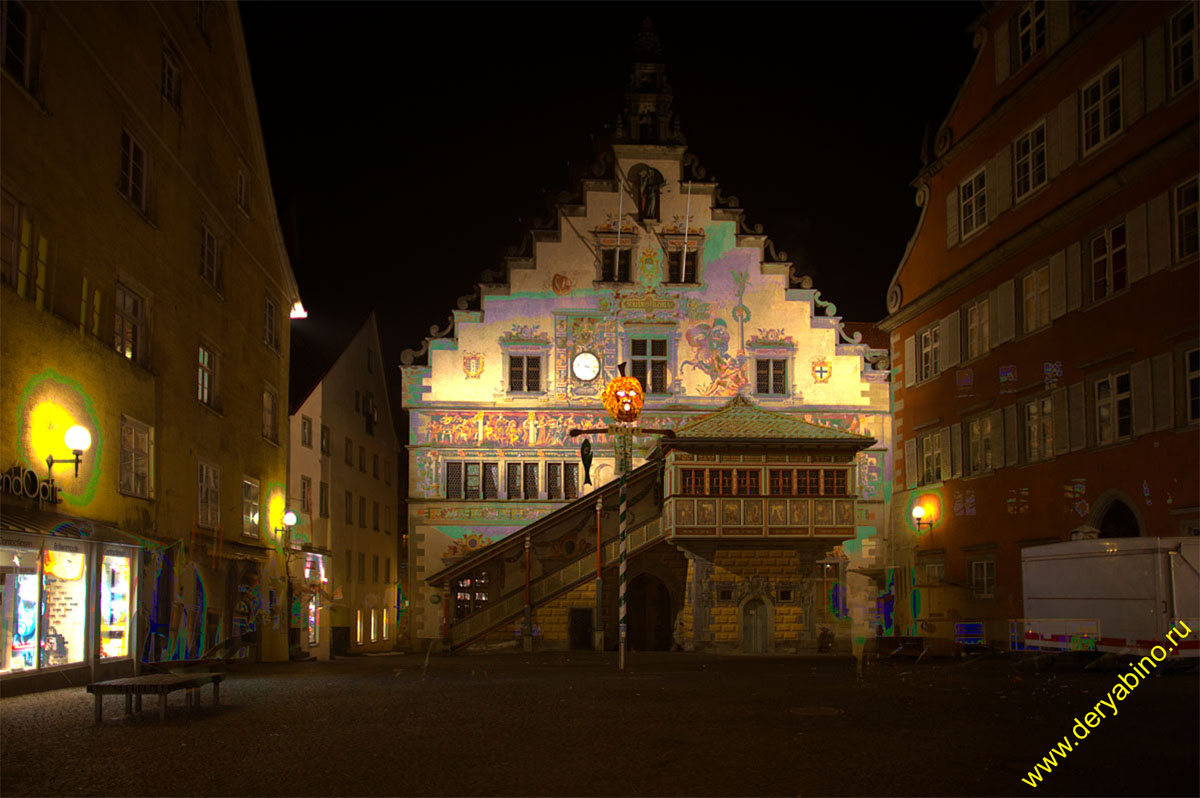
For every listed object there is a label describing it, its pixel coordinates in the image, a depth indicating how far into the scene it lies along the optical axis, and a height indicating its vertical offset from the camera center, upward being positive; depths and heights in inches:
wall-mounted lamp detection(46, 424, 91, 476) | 679.7 +53.7
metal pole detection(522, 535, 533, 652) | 1447.3 -107.3
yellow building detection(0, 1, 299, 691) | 690.8 +140.5
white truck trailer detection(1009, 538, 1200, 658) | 764.0 -38.4
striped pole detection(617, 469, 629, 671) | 998.4 -38.8
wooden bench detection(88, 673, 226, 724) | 523.8 -59.9
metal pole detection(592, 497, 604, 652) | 1454.2 -81.3
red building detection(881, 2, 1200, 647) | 861.2 +181.9
